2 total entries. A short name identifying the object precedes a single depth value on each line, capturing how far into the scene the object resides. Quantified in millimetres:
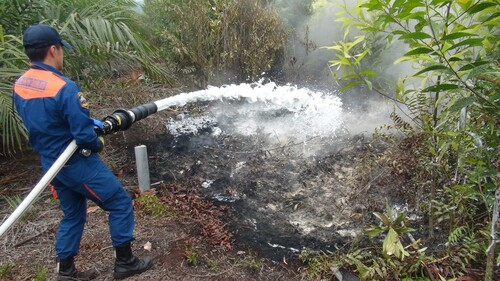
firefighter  2289
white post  3758
